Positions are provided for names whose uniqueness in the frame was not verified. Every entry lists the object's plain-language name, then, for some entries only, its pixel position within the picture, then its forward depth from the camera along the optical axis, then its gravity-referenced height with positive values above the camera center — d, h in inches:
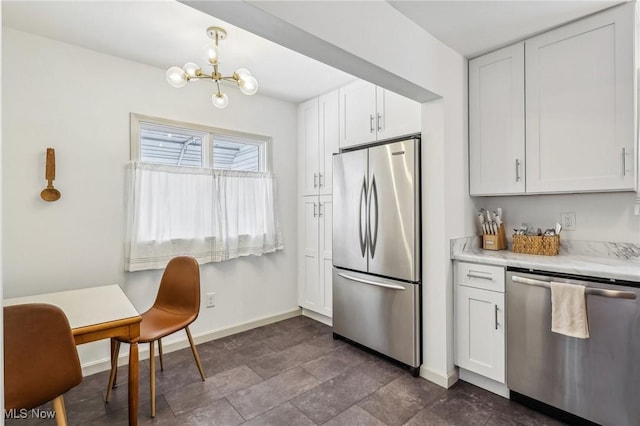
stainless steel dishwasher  71.7 -32.4
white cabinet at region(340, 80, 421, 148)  110.3 +32.8
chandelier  89.2 +36.2
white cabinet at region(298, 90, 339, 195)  138.9 +29.5
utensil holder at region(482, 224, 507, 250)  105.1 -9.4
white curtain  112.8 -1.4
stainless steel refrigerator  102.0 -12.2
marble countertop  75.2 -12.7
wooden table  69.9 -22.6
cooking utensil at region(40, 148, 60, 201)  96.7 +9.7
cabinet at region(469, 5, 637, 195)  81.0 +25.8
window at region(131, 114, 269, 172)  117.5 +24.7
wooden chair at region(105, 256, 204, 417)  88.5 -28.9
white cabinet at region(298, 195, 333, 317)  141.9 -18.8
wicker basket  95.9 -9.9
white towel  75.4 -22.4
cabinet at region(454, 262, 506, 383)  90.3 -29.9
